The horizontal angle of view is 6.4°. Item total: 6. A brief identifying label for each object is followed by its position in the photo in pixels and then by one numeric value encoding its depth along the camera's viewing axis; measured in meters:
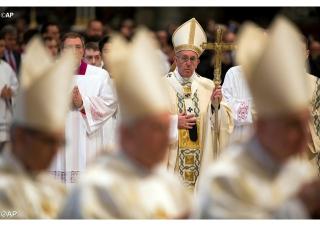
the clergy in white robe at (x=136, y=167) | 13.89
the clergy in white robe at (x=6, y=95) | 23.62
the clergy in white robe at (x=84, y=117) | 23.10
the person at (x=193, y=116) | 22.69
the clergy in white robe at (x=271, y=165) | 14.12
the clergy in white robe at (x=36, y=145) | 14.15
